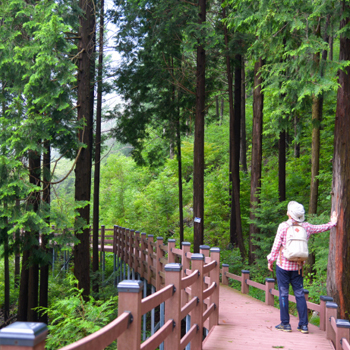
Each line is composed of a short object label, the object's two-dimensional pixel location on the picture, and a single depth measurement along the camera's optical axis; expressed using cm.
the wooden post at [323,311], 591
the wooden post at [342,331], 468
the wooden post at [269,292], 781
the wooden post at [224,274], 1032
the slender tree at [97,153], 1596
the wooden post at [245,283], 901
